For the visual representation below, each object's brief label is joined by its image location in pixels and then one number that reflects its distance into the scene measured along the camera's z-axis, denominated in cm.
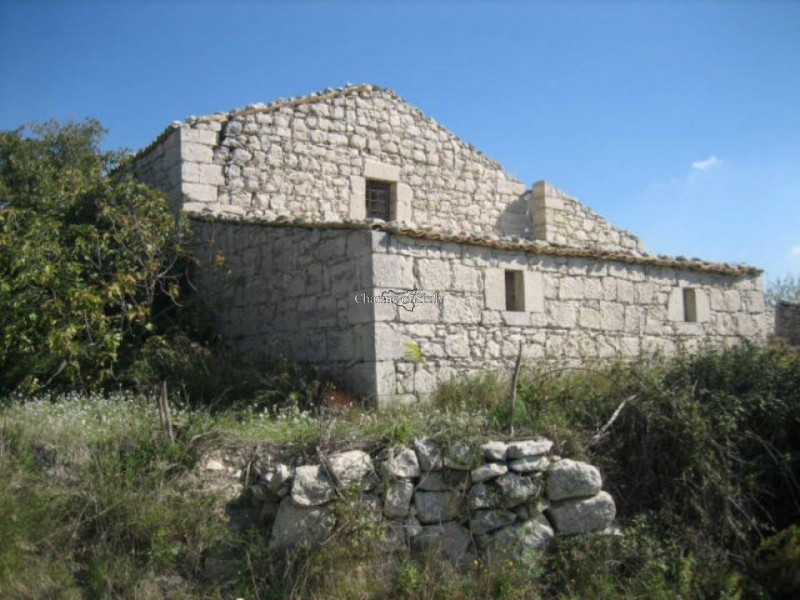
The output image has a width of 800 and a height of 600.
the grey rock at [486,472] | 570
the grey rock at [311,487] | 535
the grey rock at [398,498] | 553
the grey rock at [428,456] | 570
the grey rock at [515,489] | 570
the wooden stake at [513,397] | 620
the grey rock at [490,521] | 565
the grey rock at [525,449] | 583
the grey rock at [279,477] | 551
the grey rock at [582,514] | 581
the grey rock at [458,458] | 571
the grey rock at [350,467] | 549
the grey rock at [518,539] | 557
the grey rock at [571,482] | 583
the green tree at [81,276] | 756
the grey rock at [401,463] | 558
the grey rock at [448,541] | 555
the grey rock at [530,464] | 579
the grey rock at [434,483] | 570
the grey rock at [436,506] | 563
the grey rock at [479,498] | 568
